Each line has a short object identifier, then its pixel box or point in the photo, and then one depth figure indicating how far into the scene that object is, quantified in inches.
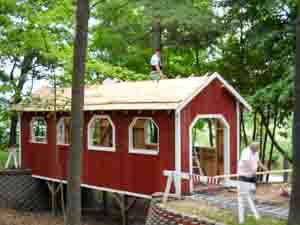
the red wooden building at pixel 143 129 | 457.1
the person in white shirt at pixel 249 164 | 391.2
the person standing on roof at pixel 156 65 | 536.7
